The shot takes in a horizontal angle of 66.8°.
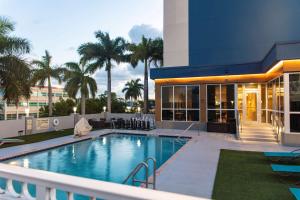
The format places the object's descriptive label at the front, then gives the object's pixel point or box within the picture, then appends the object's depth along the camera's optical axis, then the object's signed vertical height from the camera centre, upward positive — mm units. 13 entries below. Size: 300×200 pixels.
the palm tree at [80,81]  23547 +2670
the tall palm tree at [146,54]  24750 +5842
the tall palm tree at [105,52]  24594 +5932
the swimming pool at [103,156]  8938 -2455
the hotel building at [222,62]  17266 +3869
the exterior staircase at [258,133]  13771 -1664
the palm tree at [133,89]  48281 +3750
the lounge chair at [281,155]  8438 -1912
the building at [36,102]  66812 +1398
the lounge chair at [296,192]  4680 -1817
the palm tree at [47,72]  24656 +3763
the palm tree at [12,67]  13836 +2413
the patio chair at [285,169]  6688 -1853
